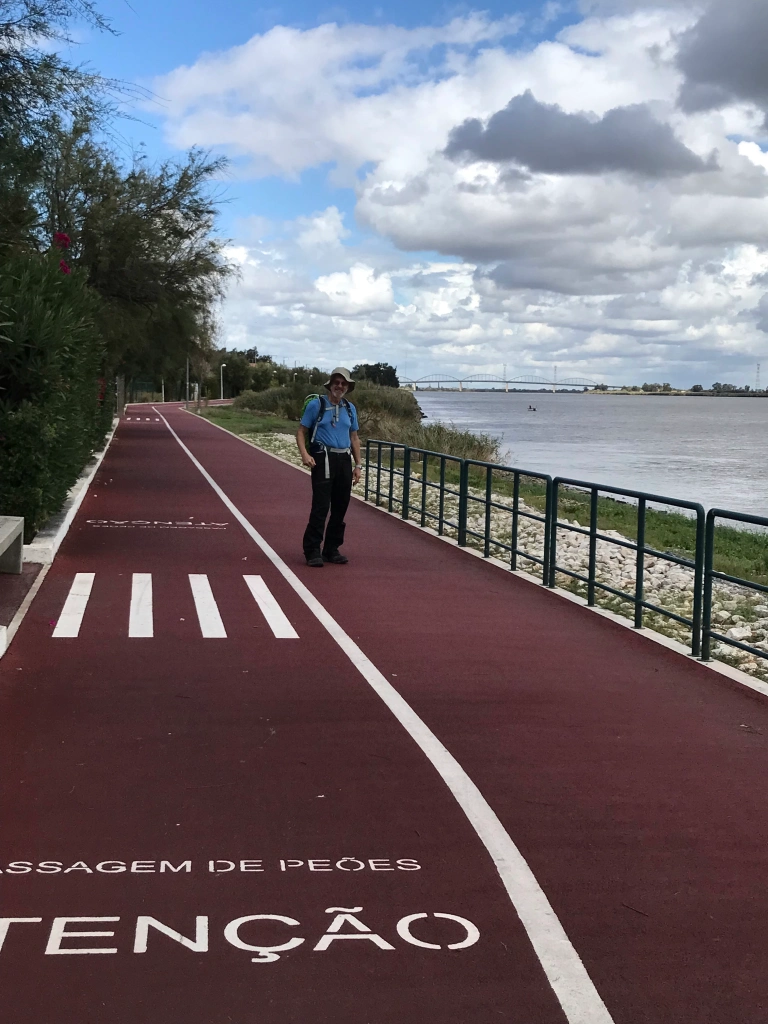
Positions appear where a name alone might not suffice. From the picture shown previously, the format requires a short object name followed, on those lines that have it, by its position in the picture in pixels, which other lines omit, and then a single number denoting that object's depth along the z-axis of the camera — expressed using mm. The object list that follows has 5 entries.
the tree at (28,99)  12609
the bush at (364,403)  54194
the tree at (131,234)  30109
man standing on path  13625
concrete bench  11447
